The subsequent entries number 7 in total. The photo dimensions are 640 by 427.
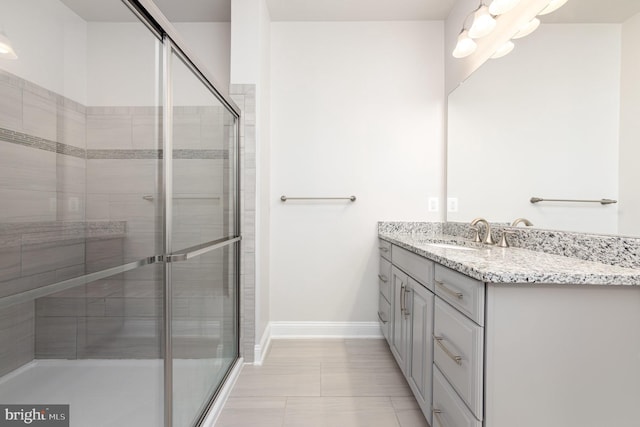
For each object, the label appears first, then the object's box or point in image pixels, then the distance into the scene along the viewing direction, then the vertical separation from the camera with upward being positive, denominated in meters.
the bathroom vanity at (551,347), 0.77 -0.38
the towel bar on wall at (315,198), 2.18 +0.10
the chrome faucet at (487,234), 1.57 -0.12
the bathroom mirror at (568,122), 0.93 +0.37
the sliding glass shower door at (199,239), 1.06 -0.14
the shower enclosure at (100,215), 0.54 -0.02
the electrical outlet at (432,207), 2.24 +0.03
